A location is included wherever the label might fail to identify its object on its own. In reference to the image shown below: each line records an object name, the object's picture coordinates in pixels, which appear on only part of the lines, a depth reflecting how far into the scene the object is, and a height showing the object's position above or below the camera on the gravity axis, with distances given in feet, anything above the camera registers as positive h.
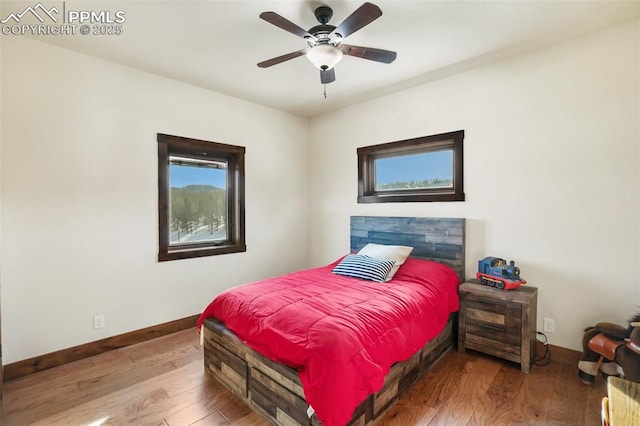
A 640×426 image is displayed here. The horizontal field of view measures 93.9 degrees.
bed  5.01 -2.91
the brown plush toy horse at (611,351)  6.06 -3.16
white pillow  9.28 -1.49
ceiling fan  5.78 +3.57
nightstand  7.50 -3.03
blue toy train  8.06 -1.85
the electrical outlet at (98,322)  8.68 -3.31
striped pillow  8.70 -1.83
